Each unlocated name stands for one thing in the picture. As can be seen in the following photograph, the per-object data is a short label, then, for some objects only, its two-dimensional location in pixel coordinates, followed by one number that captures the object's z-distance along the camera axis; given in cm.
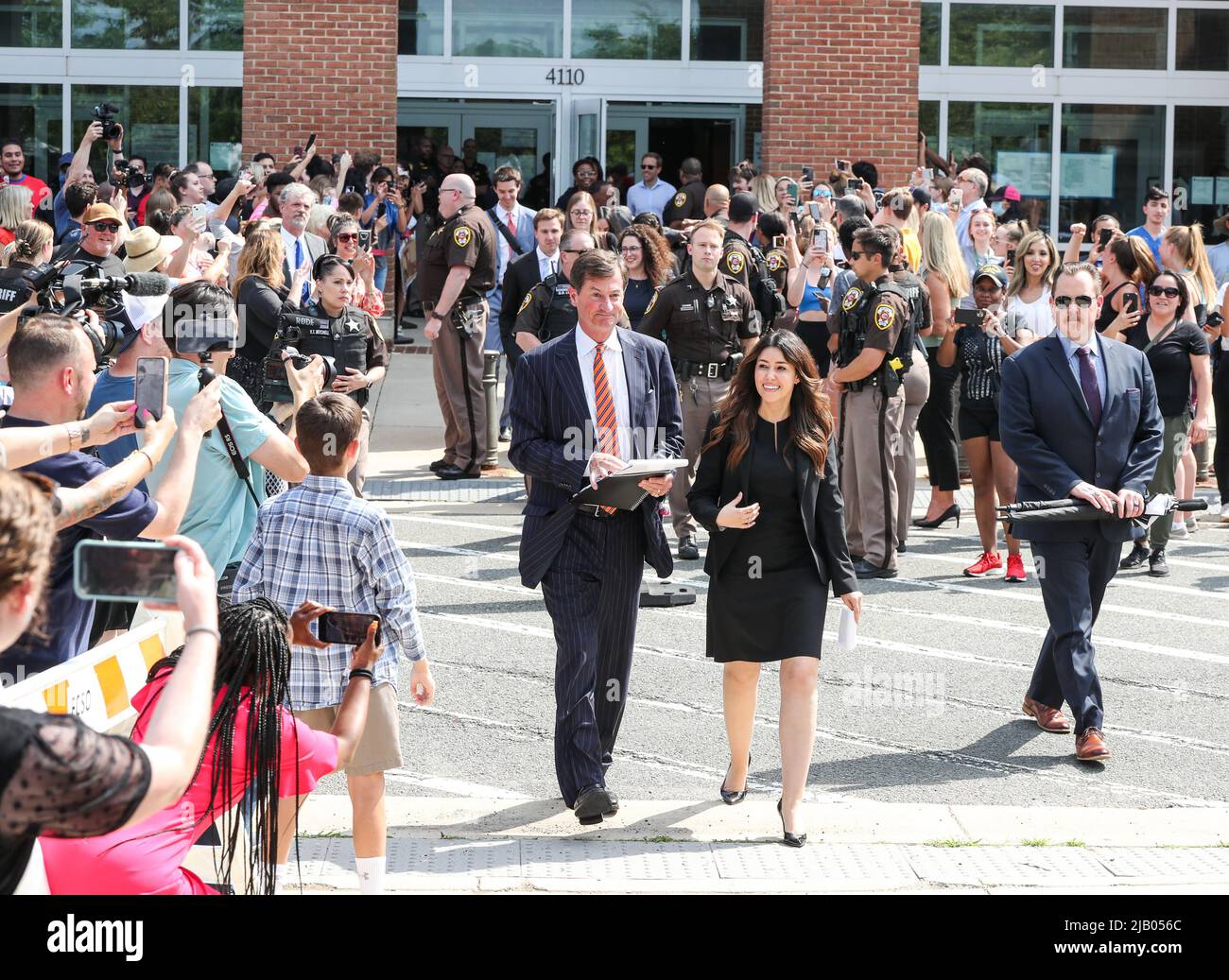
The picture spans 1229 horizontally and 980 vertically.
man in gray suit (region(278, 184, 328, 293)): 1278
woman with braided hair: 429
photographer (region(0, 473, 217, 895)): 275
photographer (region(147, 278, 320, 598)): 625
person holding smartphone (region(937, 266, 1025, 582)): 1098
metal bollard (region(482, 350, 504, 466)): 1394
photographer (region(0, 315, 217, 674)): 514
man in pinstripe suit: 661
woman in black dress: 659
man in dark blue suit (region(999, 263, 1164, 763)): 747
